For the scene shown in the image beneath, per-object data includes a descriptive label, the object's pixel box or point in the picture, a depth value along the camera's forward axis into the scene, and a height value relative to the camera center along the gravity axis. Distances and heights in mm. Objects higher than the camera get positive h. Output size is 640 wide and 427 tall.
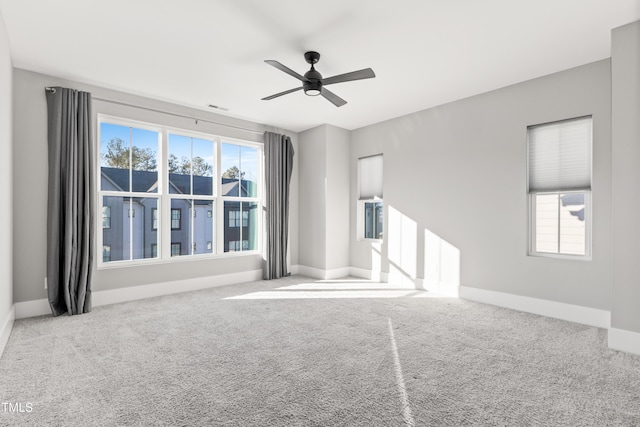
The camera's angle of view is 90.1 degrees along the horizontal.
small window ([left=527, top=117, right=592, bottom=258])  3533 +292
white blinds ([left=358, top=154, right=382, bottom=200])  5797 +669
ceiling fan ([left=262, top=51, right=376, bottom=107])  3061 +1327
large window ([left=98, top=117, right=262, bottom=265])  4344 +314
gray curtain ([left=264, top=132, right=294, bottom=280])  5770 +226
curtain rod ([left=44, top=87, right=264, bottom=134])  3803 +1469
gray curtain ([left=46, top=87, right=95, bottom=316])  3721 +93
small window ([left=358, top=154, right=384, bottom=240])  5809 +261
